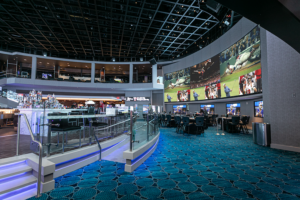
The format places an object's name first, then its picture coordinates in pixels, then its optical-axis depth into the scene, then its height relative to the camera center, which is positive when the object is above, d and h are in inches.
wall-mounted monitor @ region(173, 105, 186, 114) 647.5 +0.2
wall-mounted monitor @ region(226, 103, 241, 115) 405.1 -2.1
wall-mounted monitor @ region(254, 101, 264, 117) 319.9 -0.4
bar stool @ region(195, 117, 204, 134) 280.1 -24.9
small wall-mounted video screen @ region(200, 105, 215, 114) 509.3 +0.5
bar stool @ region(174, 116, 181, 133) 301.9 -23.3
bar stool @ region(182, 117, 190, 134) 280.5 -25.3
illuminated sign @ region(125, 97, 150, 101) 818.3 +50.1
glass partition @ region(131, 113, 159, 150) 129.9 -24.2
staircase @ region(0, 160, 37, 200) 77.0 -42.6
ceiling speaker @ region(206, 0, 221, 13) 299.9 +215.3
